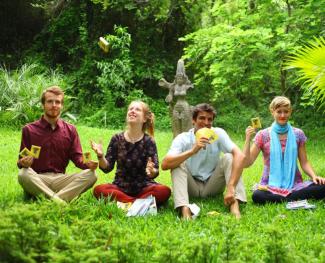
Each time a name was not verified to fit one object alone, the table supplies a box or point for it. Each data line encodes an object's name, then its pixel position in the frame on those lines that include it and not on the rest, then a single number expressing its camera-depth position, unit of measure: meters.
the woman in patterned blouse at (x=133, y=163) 5.34
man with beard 5.12
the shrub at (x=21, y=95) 10.97
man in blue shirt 5.11
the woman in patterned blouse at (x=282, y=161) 5.61
